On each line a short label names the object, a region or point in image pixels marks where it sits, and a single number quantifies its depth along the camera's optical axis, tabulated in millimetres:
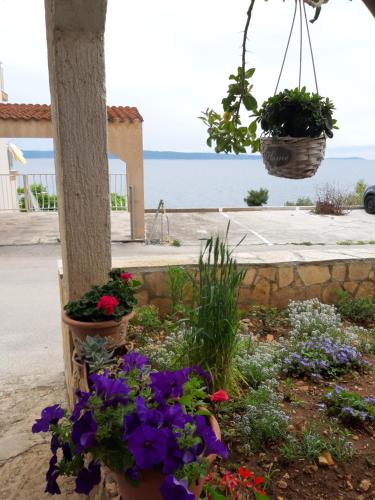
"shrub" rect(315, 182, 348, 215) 14148
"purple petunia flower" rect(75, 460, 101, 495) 1272
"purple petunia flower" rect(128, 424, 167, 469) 1041
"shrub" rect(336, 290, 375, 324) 3137
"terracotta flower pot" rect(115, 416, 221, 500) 1153
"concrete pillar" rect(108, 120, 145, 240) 9250
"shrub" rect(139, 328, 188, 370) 2117
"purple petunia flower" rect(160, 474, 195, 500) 1017
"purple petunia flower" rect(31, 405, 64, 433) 1339
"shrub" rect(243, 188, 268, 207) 16297
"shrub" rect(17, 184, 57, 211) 13062
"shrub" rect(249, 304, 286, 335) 2988
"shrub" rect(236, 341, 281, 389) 2195
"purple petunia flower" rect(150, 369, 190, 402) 1276
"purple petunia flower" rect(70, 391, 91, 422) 1258
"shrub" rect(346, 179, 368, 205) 15523
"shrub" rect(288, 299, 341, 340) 2711
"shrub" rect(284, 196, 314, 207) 16406
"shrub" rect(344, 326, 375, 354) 2652
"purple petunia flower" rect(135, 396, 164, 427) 1104
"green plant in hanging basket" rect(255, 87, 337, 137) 1854
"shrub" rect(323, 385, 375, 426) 1886
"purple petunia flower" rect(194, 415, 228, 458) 1131
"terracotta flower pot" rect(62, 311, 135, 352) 1967
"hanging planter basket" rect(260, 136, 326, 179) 1840
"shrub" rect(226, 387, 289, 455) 1750
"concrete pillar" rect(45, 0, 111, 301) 1890
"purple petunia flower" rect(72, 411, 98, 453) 1165
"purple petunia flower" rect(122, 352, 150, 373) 1470
